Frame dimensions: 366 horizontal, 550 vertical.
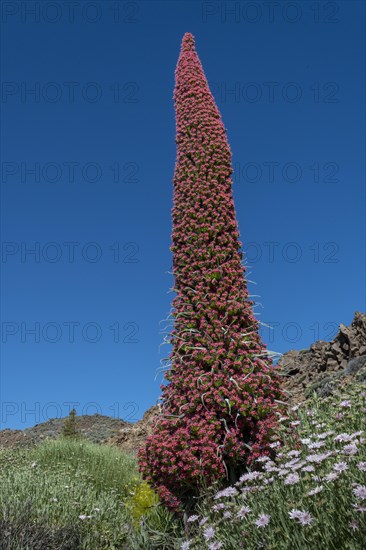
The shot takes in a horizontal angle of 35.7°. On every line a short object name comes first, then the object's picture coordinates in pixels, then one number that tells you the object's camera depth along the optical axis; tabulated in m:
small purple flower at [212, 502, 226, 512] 5.42
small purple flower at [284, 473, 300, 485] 4.76
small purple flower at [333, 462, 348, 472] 4.37
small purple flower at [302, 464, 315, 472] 4.79
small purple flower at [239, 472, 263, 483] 5.82
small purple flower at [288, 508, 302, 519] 4.19
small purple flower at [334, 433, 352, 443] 5.18
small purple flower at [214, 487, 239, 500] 5.73
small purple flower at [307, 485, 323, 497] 4.36
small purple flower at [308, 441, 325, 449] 5.33
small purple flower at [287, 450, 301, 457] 5.61
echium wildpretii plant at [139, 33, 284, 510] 8.12
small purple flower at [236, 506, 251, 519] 4.87
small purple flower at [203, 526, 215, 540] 4.96
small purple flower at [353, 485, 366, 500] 3.98
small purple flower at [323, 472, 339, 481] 4.38
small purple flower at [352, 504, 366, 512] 3.92
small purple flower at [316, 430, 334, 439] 5.64
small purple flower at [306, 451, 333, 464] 4.79
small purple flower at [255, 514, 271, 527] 4.47
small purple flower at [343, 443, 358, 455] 4.73
